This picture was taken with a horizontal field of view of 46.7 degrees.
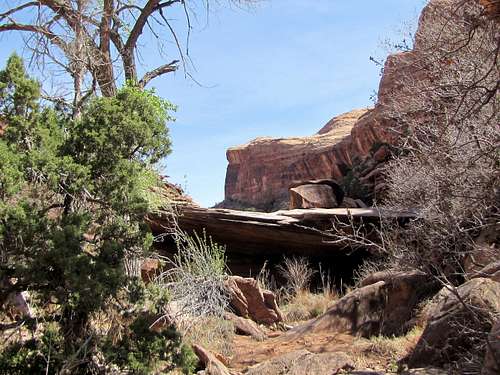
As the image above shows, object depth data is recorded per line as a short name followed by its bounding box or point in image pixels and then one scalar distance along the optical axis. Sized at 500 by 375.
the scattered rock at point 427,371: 5.67
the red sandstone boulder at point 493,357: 4.65
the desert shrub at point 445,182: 7.50
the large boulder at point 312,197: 17.56
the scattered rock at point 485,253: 7.98
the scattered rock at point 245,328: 9.71
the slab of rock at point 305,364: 6.49
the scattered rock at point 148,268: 10.77
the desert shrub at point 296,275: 13.87
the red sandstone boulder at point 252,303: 10.80
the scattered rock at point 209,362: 6.39
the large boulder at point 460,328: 5.71
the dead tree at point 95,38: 8.37
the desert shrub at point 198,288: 6.99
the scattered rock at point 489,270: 7.03
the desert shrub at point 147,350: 5.10
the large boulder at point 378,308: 8.66
